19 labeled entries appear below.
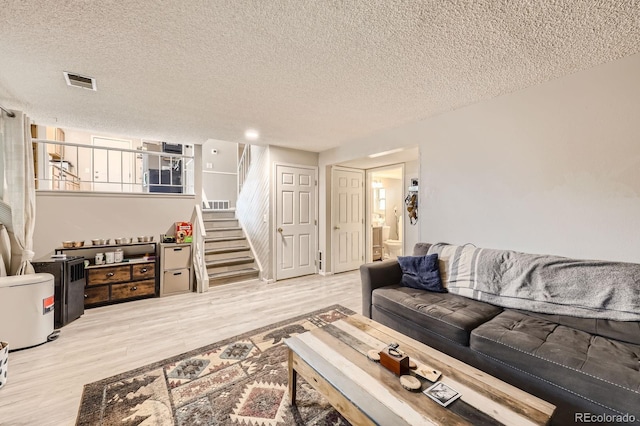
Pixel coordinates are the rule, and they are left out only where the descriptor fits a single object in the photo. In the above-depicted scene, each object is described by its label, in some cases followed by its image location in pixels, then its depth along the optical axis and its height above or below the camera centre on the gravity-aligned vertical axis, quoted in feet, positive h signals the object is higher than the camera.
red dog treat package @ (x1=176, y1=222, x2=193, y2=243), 13.16 -1.03
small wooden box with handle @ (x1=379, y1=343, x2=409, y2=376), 4.23 -2.50
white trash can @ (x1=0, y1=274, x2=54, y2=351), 7.39 -2.88
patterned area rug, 5.03 -4.01
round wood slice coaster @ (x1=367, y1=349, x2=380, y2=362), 4.61 -2.62
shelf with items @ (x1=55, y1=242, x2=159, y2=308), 10.82 -2.75
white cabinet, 12.35 -2.75
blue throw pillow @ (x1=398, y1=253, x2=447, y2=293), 8.35 -2.08
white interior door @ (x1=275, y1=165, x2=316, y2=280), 15.21 -0.59
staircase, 14.58 -2.48
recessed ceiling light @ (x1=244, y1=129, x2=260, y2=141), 12.27 +3.86
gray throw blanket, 5.69 -1.86
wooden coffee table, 3.37 -2.68
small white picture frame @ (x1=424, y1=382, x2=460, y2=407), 3.61 -2.65
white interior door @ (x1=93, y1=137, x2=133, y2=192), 20.16 +3.71
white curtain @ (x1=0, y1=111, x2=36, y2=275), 8.77 +1.05
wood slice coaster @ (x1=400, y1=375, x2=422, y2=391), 3.85 -2.63
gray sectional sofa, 4.25 -2.64
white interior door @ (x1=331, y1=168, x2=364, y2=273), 16.61 -0.46
